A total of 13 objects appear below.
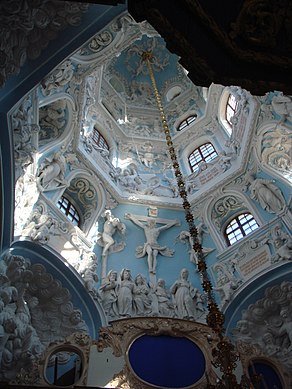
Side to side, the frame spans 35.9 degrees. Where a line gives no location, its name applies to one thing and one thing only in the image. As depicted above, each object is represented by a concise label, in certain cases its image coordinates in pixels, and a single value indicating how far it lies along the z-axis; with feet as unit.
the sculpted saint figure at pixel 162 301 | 38.22
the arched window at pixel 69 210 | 44.01
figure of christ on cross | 43.57
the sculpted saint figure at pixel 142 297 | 37.98
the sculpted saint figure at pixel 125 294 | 37.55
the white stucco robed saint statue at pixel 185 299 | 38.73
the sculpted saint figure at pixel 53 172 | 39.65
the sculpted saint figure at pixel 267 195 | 42.36
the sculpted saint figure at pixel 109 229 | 43.32
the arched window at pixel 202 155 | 56.13
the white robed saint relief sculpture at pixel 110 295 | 37.45
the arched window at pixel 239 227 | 45.65
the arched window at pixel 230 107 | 54.94
